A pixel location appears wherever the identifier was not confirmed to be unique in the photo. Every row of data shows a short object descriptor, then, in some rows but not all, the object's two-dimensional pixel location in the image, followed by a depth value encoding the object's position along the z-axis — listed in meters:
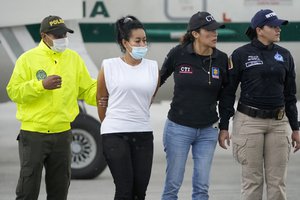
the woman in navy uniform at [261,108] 14.29
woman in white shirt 13.26
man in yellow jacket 13.63
